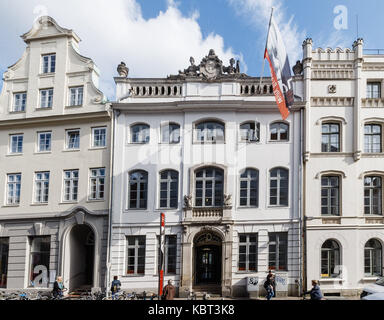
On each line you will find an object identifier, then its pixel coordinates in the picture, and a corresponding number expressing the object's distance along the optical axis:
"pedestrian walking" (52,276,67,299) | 23.91
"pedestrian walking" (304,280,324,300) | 16.81
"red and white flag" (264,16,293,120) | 24.08
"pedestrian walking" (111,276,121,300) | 25.10
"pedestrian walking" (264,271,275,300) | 23.61
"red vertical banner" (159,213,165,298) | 24.58
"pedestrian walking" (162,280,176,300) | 18.77
